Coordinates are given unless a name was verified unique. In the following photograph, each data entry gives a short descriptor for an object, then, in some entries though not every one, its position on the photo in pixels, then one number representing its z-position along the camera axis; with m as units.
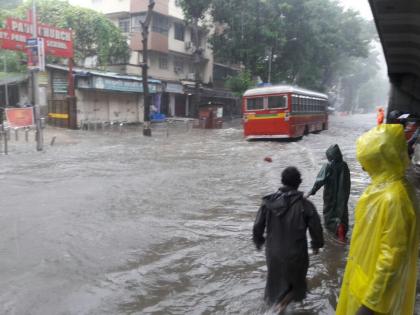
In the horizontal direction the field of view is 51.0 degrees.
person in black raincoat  3.77
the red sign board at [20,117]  17.12
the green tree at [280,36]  31.88
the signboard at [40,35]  19.55
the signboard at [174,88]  34.33
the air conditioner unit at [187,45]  37.59
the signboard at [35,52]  15.70
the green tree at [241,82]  32.91
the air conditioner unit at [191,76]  39.16
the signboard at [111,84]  25.50
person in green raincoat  6.02
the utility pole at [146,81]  21.86
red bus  19.38
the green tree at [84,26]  29.58
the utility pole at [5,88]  26.42
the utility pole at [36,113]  15.83
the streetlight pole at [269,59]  33.54
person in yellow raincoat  2.21
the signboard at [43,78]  27.00
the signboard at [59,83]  26.34
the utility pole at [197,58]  32.33
